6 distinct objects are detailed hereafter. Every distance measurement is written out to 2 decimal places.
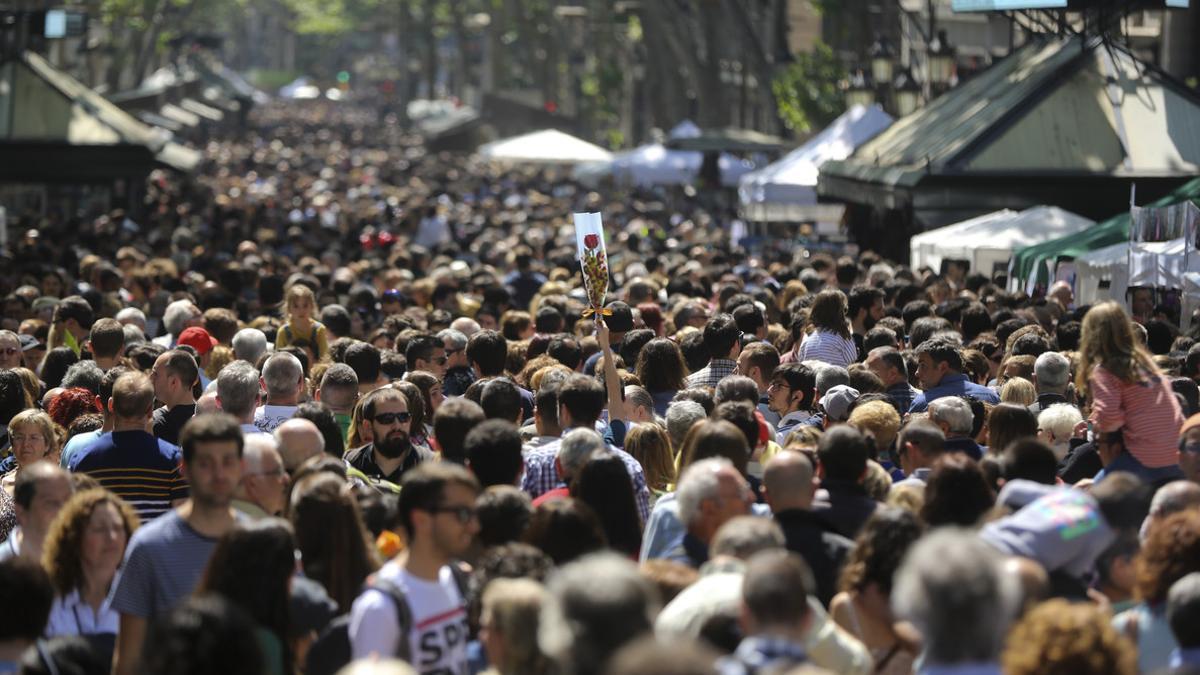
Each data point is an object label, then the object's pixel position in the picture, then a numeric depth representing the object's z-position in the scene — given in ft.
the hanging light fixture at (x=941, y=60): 162.50
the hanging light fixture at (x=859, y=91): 170.50
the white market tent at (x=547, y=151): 249.55
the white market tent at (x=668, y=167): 228.02
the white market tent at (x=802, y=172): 165.68
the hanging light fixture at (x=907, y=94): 163.73
